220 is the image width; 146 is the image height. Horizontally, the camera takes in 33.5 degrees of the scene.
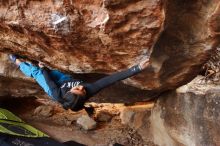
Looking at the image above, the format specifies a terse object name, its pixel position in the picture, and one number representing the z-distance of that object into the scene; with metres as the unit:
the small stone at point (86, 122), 5.40
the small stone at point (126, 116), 5.27
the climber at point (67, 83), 3.27
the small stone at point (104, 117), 5.55
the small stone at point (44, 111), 5.90
